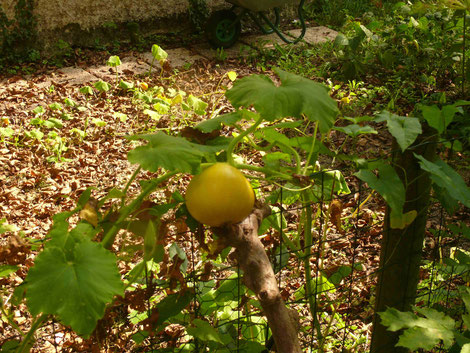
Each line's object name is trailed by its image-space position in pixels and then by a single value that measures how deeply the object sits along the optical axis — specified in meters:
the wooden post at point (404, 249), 1.77
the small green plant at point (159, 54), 4.47
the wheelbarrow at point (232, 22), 5.64
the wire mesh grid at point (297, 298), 1.66
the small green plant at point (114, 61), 4.44
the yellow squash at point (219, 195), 1.21
